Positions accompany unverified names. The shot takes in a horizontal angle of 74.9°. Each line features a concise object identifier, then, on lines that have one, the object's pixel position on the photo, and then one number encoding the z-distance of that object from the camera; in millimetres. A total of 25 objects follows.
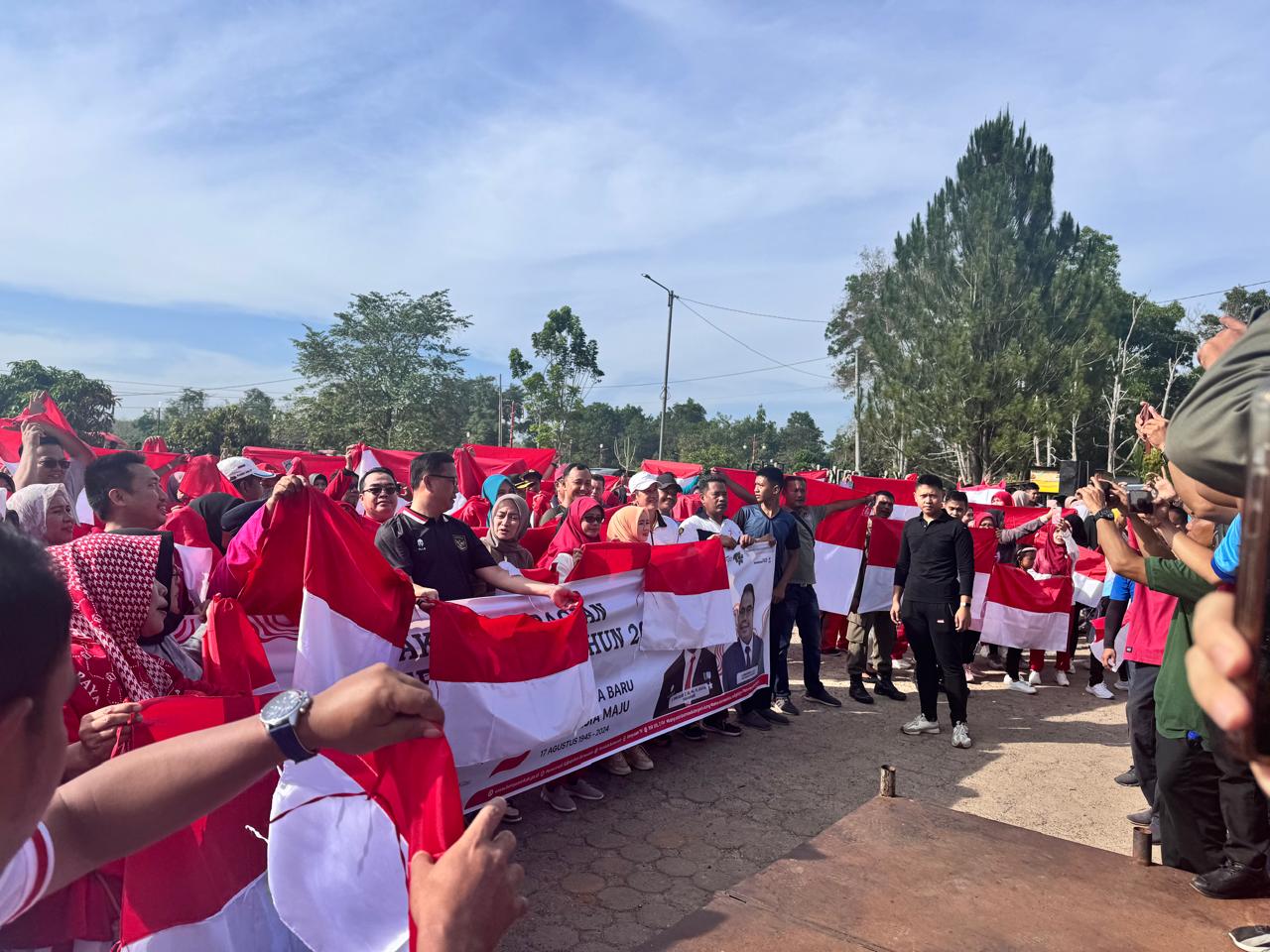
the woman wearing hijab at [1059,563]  8734
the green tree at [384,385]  47562
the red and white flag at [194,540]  4311
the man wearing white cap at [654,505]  6641
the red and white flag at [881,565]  8109
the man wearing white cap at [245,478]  6035
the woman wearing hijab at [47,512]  3836
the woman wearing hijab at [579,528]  6152
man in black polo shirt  4461
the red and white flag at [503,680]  4023
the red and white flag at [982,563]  8609
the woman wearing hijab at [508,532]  5461
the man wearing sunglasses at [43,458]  5012
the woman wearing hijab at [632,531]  5766
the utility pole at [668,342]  35562
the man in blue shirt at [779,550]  7254
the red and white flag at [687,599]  5738
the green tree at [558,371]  49219
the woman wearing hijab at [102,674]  2344
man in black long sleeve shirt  6457
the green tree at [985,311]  37812
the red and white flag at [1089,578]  8781
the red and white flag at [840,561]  8203
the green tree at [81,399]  46312
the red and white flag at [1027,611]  8477
